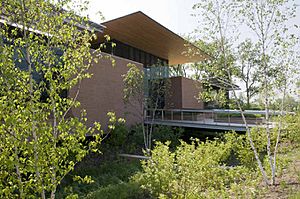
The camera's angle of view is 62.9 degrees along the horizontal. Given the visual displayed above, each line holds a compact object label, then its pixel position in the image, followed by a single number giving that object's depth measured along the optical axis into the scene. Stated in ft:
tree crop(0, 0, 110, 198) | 9.40
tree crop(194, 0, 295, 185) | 21.47
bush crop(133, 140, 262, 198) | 16.96
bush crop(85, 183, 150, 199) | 22.88
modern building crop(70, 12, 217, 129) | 44.98
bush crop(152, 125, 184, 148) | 50.60
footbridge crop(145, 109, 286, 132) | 49.08
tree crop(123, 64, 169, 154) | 42.87
